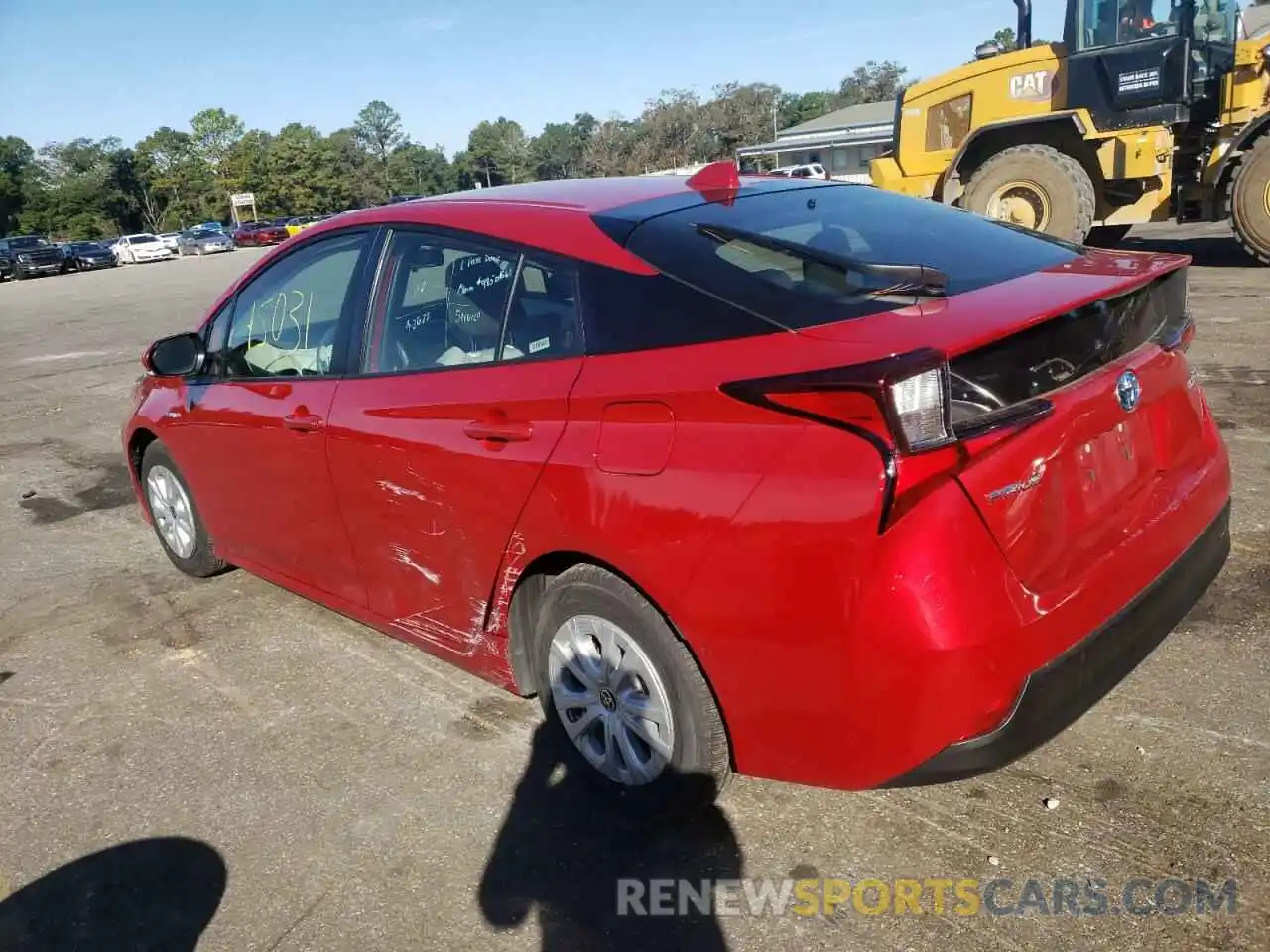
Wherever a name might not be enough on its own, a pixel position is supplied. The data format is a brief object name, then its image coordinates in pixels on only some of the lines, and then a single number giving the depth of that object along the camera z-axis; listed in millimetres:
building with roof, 52594
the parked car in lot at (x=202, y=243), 48750
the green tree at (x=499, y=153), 102250
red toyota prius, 2100
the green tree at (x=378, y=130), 132500
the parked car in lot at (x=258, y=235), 51594
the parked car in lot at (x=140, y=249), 47188
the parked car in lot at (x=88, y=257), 43938
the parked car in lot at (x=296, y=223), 50609
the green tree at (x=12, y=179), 84188
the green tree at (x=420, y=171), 108062
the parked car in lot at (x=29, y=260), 40938
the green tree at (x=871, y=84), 107019
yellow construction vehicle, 10320
